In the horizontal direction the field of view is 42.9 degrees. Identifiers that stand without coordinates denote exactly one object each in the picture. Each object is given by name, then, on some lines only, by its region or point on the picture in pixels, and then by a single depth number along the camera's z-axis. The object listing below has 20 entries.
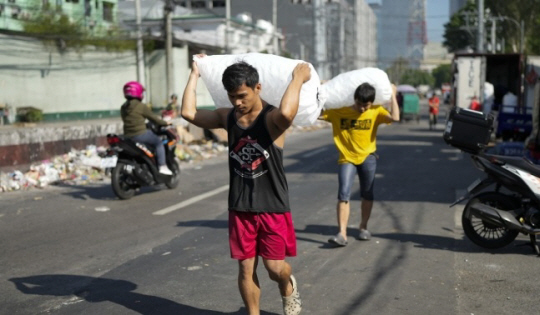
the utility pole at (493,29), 56.69
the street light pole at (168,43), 26.81
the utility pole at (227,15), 44.84
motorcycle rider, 10.70
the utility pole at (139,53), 32.03
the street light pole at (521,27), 43.41
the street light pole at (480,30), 37.39
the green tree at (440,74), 165.56
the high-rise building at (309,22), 82.69
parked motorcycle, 6.90
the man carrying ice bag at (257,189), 4.39
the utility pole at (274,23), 52.44
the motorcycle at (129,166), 10.70
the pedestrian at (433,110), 33.38
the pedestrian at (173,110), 18.43
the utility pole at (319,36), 68.19
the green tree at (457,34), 73.27
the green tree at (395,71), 135.86
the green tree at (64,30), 31.03
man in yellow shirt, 7.31
